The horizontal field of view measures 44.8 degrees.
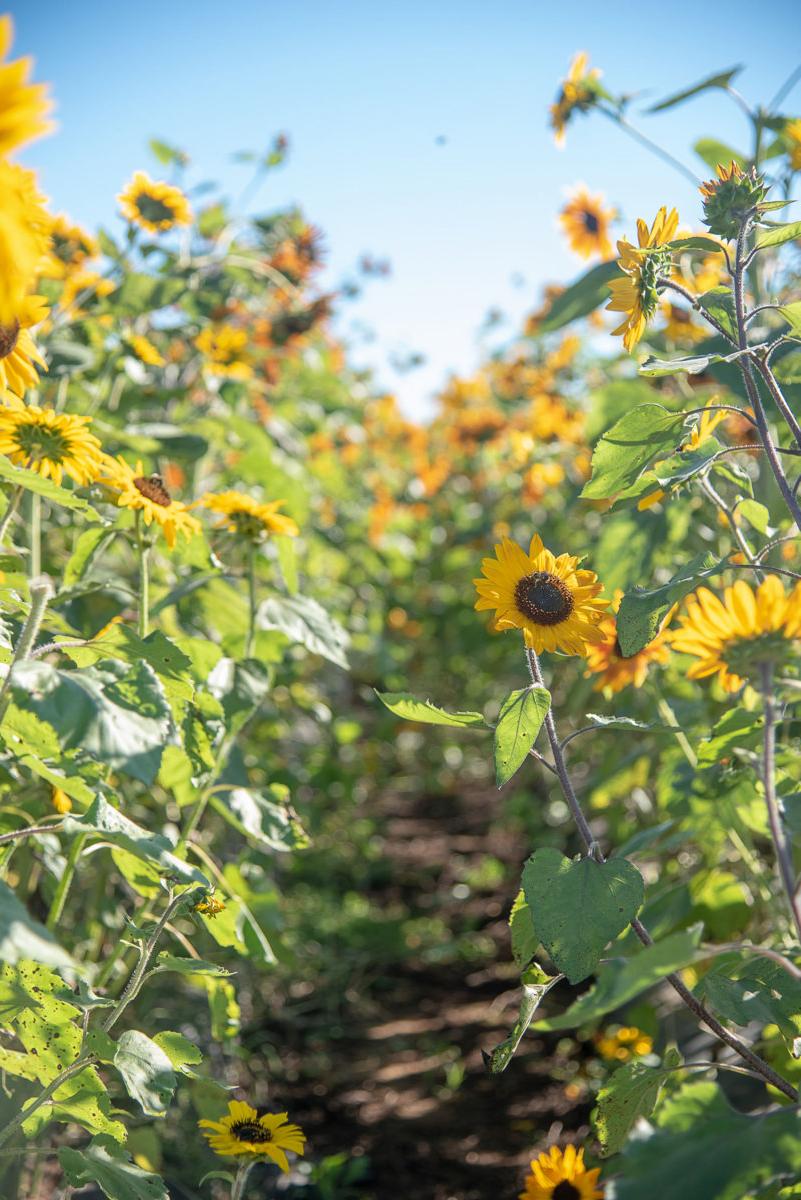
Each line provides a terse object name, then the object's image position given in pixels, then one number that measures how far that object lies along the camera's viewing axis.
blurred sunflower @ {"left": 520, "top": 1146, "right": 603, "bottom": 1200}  1.24
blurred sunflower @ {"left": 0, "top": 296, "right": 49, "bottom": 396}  1.07
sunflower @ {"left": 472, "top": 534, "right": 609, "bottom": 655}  1.19
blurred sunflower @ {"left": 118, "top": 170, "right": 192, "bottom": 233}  2.27
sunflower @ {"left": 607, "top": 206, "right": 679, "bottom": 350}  1.13
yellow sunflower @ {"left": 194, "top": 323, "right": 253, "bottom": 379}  2.68
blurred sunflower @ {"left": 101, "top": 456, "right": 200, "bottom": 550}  1.30
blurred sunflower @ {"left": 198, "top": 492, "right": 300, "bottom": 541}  1.50
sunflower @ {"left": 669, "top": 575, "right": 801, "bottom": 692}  0.89
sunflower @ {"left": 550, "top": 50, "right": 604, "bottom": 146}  2.14
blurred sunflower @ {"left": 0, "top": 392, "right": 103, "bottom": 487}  1.25
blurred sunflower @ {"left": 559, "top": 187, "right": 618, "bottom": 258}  2.78
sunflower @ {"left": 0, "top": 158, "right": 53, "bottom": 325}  0.63
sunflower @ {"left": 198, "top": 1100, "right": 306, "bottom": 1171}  1.27
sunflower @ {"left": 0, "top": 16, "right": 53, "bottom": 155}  0.63
